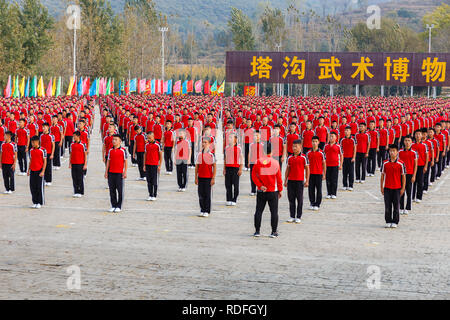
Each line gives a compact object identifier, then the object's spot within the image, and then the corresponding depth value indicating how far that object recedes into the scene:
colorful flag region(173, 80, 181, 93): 63.70
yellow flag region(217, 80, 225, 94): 67.03
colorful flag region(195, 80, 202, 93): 63.29
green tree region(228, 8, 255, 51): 96.81
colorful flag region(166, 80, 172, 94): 63.74
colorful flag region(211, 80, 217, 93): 63.09
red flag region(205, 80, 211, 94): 64.58
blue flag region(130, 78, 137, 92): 60.35
